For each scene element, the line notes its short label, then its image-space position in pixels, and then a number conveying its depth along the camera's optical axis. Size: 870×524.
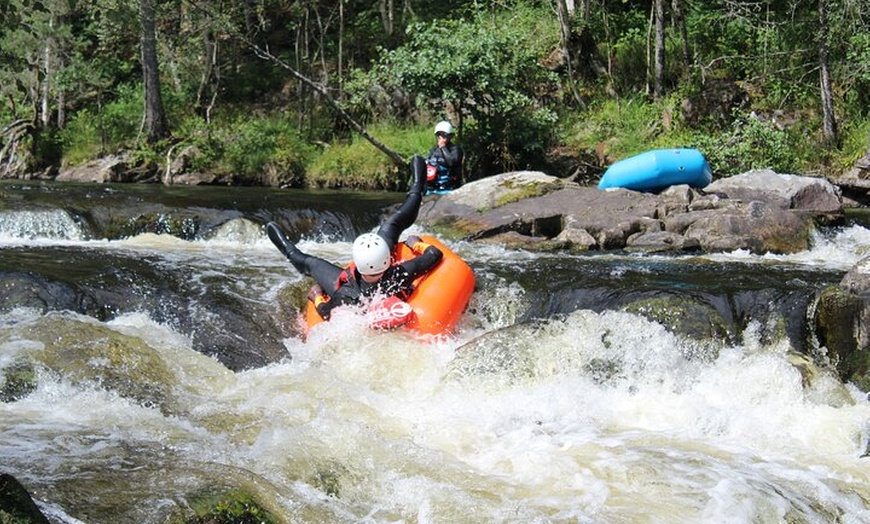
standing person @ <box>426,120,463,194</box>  12.20
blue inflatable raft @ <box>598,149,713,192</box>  11.77
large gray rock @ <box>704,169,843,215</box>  11.30
